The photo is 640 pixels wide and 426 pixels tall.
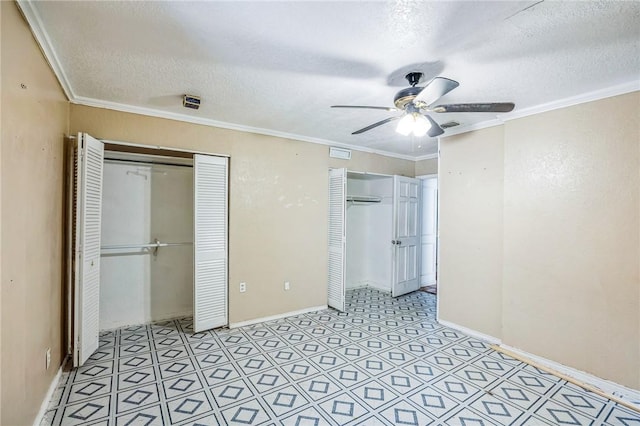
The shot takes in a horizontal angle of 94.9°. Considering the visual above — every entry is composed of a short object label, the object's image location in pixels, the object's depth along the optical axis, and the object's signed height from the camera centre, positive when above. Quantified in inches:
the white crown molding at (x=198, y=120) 114.0 +42.3
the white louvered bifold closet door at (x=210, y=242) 136.0 -14.1
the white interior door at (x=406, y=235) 198.5 -14.1
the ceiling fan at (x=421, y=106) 77.2 +32.3
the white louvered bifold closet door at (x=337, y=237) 169.5 -13.3
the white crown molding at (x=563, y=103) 94.9 +42.1
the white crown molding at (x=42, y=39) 61.6 +42.3
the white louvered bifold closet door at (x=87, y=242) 103.6 -11.5
